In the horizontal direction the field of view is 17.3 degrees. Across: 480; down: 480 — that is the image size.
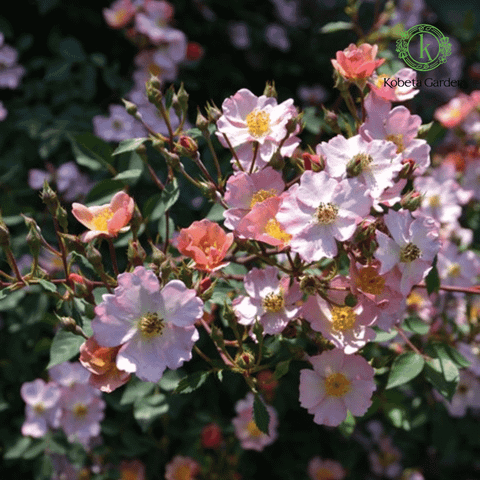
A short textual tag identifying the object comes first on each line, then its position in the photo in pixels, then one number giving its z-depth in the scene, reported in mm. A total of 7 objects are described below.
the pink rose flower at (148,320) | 821
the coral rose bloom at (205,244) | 844
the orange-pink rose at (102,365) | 831
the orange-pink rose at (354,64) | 884
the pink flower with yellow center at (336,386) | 865
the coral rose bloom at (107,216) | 862
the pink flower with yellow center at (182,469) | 1136
